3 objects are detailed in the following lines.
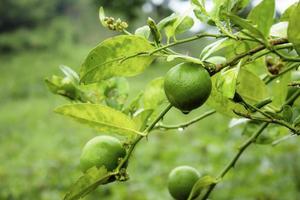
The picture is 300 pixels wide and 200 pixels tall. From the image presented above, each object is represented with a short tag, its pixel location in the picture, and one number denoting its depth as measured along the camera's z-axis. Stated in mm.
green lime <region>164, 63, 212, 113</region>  707
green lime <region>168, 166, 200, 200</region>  898
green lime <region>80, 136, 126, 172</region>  790
